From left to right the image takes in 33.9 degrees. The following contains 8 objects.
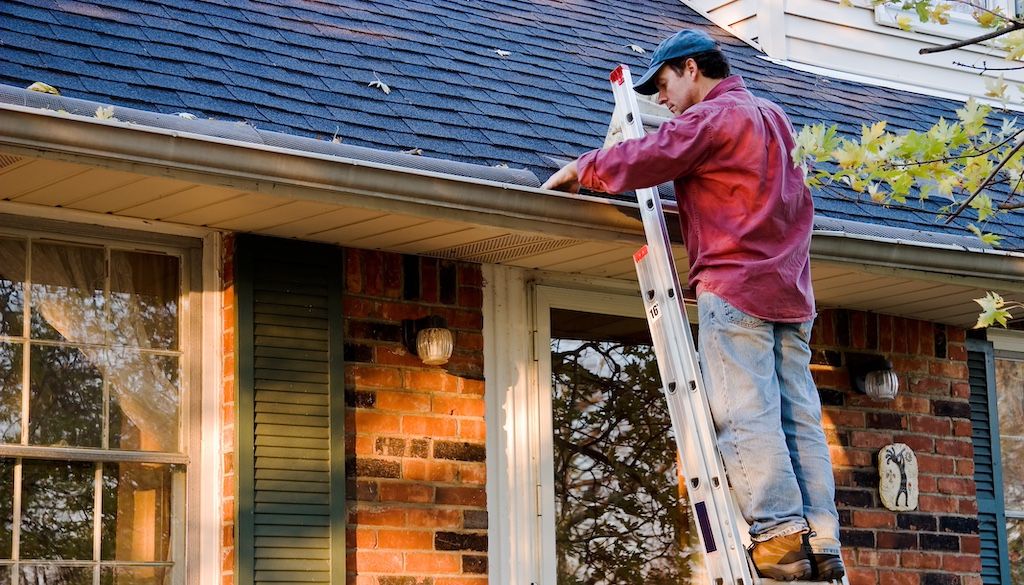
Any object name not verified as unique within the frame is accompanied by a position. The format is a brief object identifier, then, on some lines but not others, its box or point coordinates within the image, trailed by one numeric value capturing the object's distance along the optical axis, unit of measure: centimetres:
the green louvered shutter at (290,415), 569
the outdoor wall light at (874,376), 734
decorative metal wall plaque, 738
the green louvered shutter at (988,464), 788
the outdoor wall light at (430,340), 615
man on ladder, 488
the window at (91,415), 553
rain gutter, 483
